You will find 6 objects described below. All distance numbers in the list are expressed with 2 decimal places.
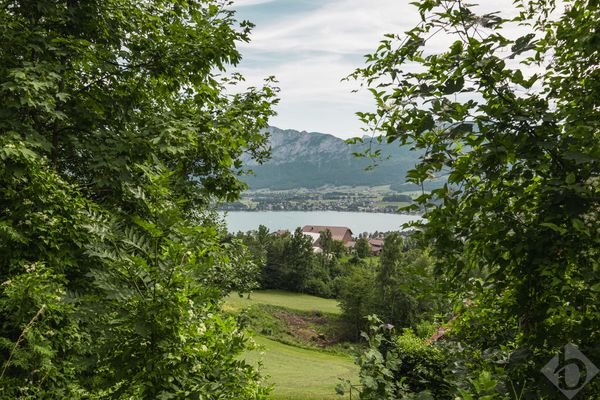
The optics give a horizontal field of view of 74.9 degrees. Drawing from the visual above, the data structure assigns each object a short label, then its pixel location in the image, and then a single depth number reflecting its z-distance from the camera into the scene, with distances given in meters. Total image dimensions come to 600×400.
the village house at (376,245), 119.23
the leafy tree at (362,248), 96.56
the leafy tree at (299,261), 75.94
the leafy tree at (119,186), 2.71
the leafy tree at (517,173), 2.21
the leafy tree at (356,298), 54.38
